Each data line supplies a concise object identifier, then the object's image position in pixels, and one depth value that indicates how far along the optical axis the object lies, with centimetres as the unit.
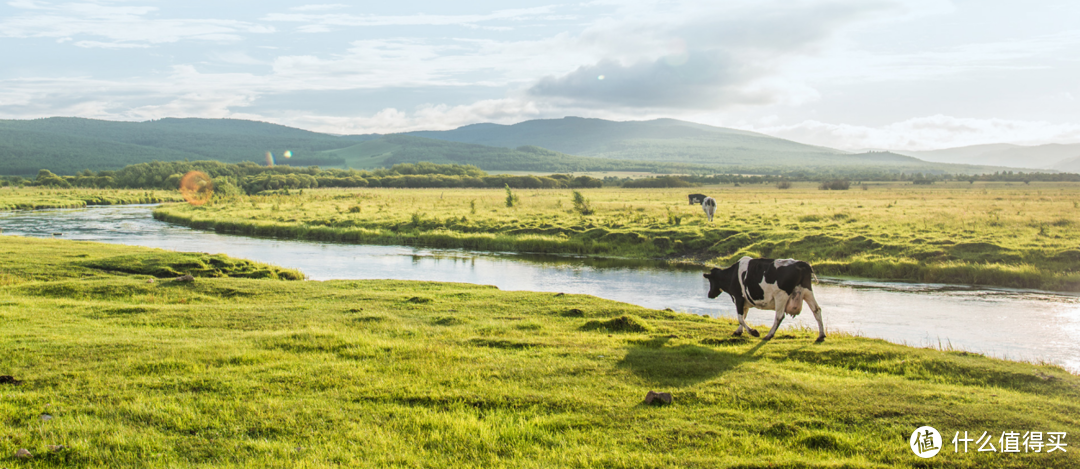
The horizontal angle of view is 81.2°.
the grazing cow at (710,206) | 4384
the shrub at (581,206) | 5284
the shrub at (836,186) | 10106
